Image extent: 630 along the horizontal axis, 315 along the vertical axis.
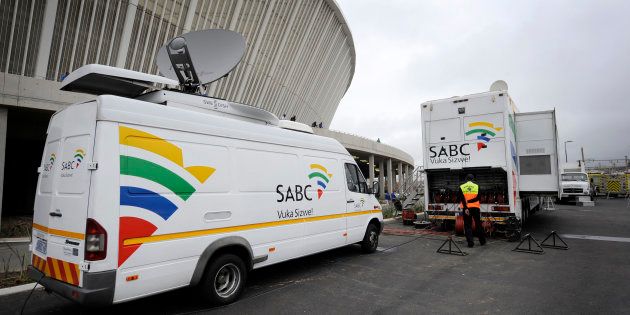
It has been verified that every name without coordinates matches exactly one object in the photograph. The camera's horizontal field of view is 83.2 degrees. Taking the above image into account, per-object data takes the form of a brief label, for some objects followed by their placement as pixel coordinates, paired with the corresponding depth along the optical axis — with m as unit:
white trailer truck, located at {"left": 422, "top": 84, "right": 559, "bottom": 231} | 9.21
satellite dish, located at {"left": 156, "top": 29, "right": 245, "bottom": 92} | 7.23
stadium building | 13.38
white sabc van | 3.53
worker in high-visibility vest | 8.24
